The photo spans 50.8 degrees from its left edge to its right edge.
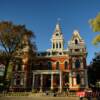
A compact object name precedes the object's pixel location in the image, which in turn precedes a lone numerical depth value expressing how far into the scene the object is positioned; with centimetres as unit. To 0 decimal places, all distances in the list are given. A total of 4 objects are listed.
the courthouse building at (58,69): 2164
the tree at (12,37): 1969
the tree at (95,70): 2571
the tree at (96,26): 1195
